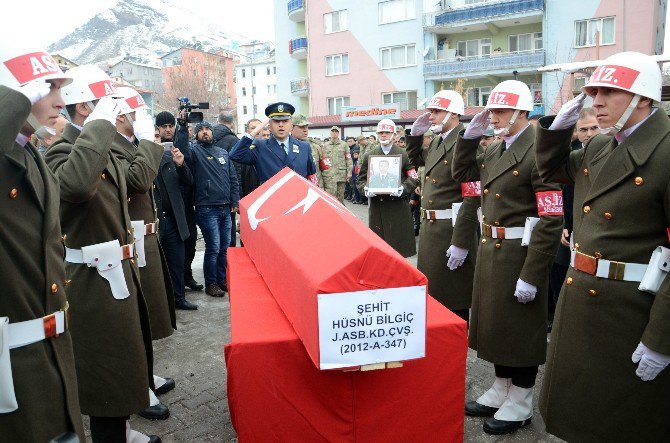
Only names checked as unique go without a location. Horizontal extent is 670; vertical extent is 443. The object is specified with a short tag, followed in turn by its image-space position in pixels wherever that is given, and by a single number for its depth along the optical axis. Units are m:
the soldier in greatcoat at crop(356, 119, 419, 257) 7.88
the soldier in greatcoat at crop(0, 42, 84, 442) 2.05
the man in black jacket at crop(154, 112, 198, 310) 6.45
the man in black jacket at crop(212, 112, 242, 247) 8.73
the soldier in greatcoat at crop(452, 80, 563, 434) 3.65
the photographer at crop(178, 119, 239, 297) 6.93
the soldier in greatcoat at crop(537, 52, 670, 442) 2.58
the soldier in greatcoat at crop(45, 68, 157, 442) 3.19
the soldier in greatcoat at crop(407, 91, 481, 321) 4.85
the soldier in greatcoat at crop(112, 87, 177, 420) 3.86
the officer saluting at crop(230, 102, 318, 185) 5.94
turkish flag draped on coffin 2.38
